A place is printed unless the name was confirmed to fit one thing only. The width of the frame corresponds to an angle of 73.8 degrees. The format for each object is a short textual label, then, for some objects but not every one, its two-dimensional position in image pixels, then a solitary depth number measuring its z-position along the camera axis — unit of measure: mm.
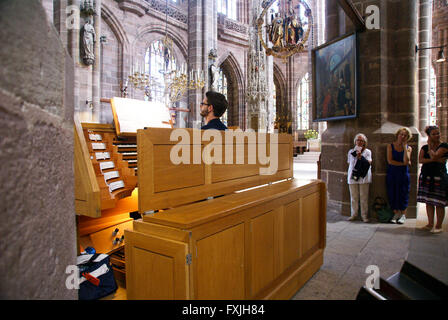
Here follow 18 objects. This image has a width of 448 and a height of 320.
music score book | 3092
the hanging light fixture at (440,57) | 8427
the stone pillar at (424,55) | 5734
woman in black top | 4090
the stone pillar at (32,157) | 485
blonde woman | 4688
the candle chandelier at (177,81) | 9602
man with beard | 2713
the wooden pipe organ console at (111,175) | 2105
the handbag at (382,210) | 4805
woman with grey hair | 4805
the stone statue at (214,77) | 13891
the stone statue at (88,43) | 9000
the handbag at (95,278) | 1943
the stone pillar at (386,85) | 5094
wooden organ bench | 1537
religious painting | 5262
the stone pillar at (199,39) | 13836
